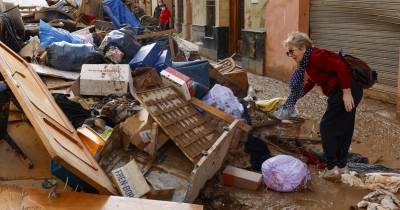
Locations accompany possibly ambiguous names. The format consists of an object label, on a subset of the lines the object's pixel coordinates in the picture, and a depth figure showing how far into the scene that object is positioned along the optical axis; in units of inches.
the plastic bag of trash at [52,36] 269.4
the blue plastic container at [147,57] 237.3
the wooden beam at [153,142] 171.6
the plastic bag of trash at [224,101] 228.9
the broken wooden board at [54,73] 229.8
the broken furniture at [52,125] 107.8
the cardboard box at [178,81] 211.3
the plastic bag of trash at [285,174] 167.6
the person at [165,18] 688.4
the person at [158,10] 742.5
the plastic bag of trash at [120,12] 499.9
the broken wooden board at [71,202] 100.5
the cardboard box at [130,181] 139.2
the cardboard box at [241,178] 170.4
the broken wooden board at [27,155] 143.4
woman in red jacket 161.3
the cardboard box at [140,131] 172.6
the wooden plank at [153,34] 366.0
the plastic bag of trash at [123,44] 250.4
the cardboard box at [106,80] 208.7
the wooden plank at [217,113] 207.0
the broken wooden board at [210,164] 145.2
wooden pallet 177.6
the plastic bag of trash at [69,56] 239.1
